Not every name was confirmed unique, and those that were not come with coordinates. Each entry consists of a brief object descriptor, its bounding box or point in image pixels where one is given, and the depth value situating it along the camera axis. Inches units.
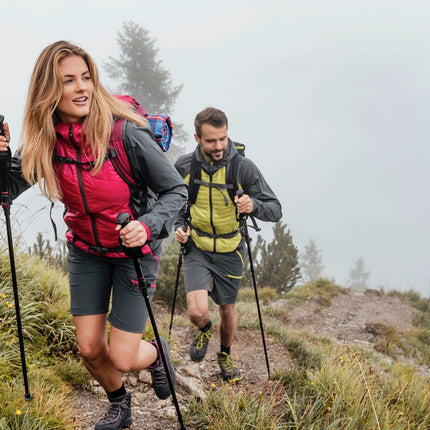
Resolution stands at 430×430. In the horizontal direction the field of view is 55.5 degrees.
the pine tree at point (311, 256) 2770.7
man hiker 181.0
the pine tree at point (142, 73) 1505.9
